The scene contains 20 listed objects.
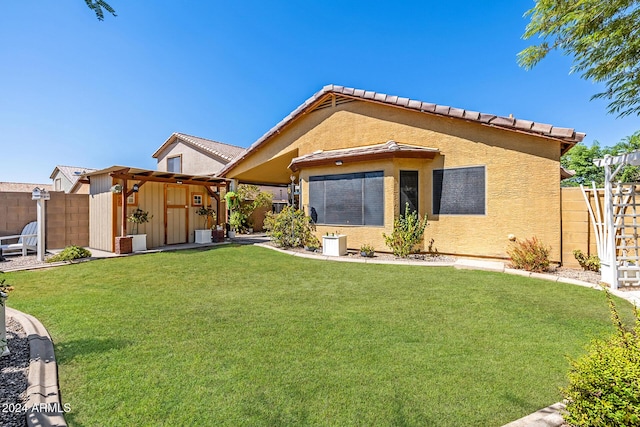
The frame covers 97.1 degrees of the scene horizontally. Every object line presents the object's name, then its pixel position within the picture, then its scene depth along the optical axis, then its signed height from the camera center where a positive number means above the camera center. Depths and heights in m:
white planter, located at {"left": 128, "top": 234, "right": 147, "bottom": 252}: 11.34 -1.11
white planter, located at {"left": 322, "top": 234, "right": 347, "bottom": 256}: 10.35 -1.13
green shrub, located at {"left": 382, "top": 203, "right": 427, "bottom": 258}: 9.77 -0.67
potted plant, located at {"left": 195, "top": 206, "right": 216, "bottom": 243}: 13.85 -0.56
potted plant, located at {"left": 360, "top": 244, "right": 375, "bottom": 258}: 10.12 -1.33
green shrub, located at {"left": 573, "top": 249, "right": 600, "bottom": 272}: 7.52 -1.25
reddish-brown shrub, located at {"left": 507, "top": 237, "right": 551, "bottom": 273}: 7.59 -1.14
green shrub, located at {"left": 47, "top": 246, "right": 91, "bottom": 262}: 9.44 -1.35
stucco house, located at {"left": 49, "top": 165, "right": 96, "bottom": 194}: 25.82 +3.70
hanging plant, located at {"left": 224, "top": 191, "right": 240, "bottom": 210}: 14.06 +0.79
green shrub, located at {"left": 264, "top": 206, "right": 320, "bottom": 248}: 11.98 -0.57
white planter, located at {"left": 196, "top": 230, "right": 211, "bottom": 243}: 13.83 -1.04
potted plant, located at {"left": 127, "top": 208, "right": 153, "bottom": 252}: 11.41 -0.47
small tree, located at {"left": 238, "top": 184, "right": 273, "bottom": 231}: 19.27 +1.12
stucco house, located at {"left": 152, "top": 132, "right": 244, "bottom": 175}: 22.73 +5.20
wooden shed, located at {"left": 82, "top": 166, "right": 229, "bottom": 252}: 11.18 +0.55
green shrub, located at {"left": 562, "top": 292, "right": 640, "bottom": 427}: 1.78 -1.18
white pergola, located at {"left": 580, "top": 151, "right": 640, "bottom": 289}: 6.35 -0.24
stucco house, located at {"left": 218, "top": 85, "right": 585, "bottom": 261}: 8.52 +1.55
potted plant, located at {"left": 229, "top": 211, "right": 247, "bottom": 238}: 15.52 -0.29
